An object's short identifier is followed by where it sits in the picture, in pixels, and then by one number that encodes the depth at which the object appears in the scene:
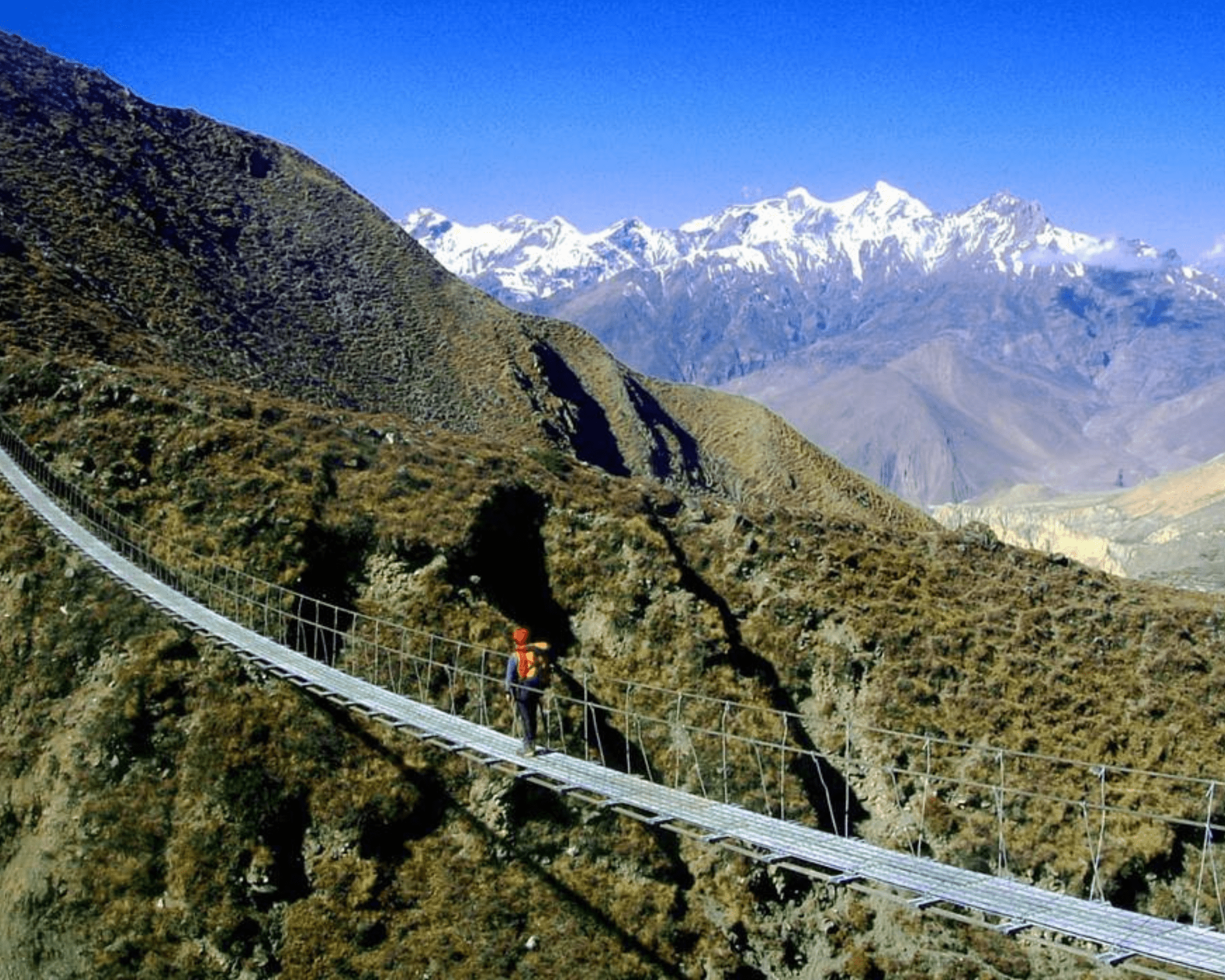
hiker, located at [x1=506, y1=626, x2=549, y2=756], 16.34
